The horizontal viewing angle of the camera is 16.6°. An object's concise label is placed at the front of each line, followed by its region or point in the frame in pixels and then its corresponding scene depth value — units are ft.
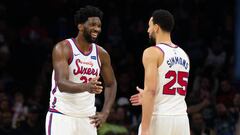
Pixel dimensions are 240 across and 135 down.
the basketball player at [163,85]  26.15
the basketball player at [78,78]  29.21
